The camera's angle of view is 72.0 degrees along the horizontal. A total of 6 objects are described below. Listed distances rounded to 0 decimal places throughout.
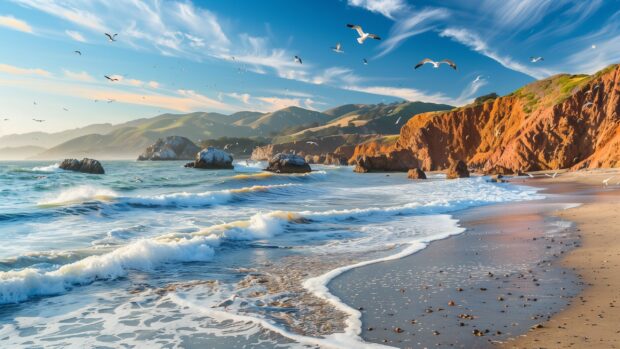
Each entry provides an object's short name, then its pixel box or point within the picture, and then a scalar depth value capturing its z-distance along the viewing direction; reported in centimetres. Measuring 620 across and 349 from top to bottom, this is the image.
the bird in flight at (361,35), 1947
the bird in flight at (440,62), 2045
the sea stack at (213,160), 8281
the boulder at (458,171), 5644
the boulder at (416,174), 5862
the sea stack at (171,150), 18212
